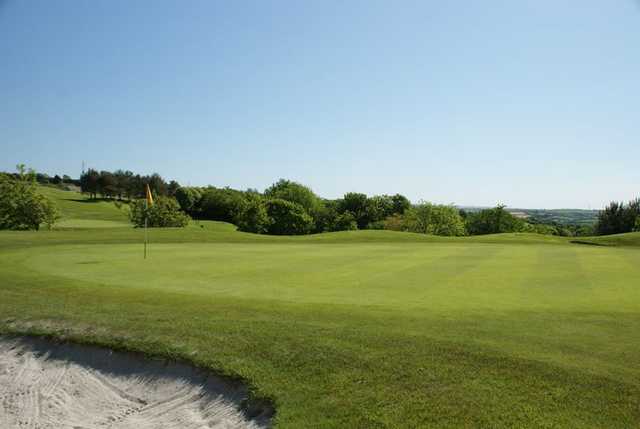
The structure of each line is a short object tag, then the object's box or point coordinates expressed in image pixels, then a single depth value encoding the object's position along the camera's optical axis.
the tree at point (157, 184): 93.41
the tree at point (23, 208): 40.12
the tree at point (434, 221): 83.44
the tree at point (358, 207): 99.88
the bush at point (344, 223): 90.56
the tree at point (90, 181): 97.75
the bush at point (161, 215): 55.53
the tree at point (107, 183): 97.44
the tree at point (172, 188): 100.80
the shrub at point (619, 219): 57.48
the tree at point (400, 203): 105.06
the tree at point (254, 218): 73.25
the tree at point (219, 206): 96.69
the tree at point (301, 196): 101.38
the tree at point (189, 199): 95.44
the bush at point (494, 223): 91.38
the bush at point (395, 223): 86.50
